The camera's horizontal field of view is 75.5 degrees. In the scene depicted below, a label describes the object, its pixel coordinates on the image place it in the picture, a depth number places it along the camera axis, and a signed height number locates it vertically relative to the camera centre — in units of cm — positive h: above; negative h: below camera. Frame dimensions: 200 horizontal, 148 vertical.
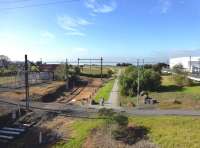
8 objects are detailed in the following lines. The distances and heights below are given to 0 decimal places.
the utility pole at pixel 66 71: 2721 -38
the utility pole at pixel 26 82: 1476 -148
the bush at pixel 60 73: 2910 -83
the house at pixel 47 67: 3456 +61
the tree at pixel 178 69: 2386 +11
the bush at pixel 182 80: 2174 -180
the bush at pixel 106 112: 1160 -391
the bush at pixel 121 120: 1086 -427
